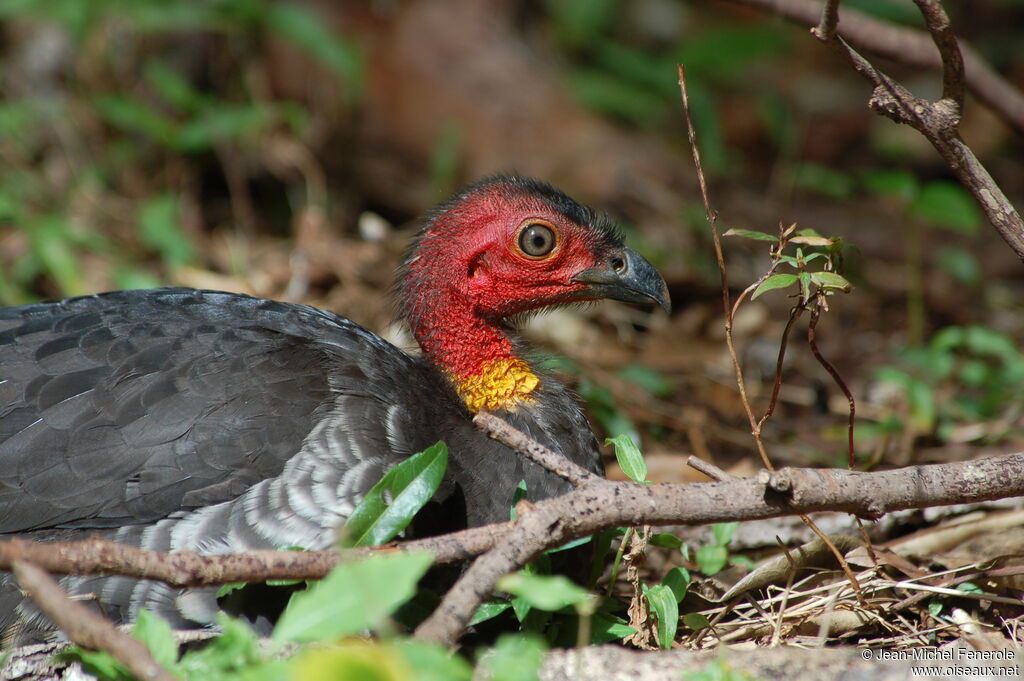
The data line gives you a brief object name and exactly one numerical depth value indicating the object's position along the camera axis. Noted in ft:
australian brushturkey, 19.04
